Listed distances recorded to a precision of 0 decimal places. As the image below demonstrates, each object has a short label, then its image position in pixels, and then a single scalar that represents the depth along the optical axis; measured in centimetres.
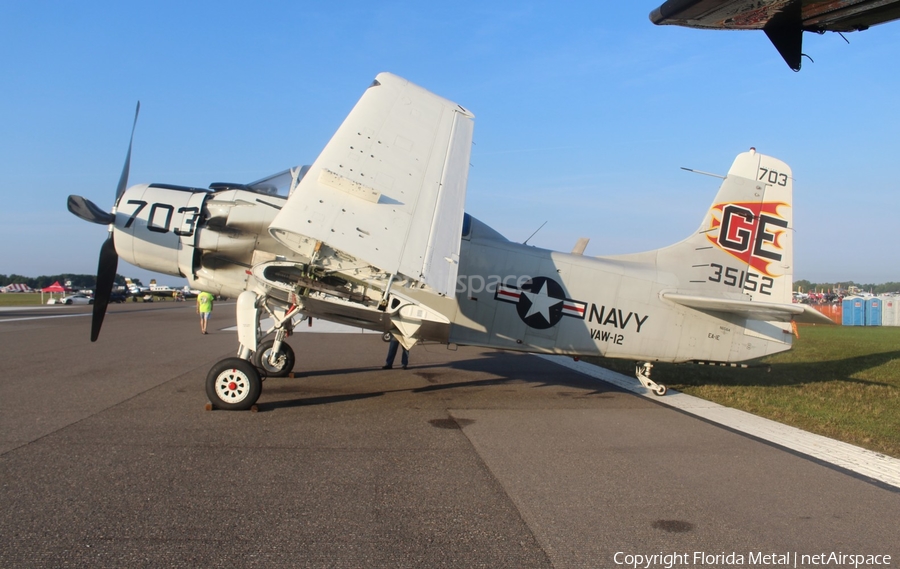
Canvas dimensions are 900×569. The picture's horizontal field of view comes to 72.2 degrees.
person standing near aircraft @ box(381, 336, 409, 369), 1306
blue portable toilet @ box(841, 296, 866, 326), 4625
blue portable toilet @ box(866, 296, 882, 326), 4597
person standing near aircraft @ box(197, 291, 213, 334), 2192
